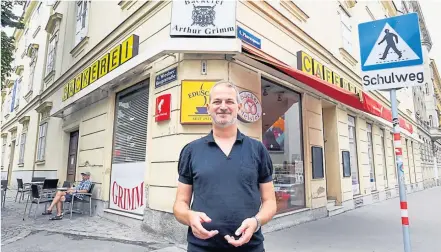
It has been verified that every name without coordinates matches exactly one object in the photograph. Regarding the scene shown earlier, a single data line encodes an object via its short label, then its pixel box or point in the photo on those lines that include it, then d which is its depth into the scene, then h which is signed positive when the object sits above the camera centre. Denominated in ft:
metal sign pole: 8.77 -0.43
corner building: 16.22 +4.90
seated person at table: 21.72 -2.46
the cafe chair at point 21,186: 29.65 -2.57
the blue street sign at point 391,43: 9.34 +4.20
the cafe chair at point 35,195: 21.58 -2.53
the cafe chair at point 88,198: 22.48 -2.93
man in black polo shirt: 4.74 -0.39
